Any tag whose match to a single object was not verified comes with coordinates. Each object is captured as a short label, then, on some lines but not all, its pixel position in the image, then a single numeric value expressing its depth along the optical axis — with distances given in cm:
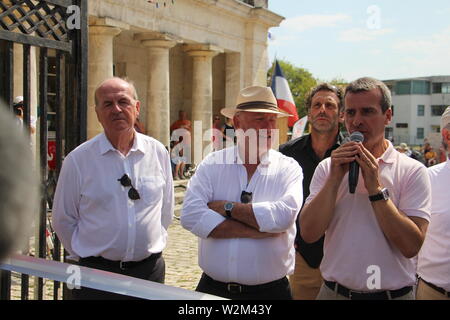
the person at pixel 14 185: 79
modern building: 8694
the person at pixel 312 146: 411
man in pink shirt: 270
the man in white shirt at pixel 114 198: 350
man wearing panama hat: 323
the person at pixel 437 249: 321
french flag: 1183
